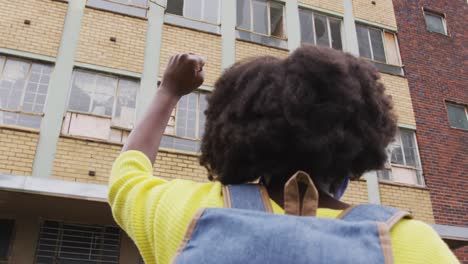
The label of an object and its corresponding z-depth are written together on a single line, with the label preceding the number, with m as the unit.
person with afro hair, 1.16
